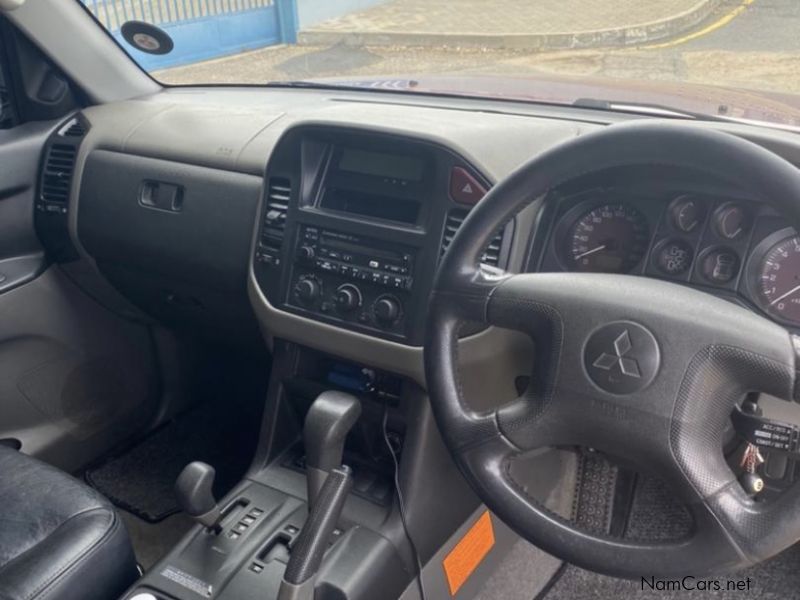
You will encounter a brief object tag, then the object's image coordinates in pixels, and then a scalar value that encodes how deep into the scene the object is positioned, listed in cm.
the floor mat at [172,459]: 223
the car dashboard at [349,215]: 127
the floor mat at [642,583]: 190
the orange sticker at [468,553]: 159
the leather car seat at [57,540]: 127
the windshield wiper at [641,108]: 153
